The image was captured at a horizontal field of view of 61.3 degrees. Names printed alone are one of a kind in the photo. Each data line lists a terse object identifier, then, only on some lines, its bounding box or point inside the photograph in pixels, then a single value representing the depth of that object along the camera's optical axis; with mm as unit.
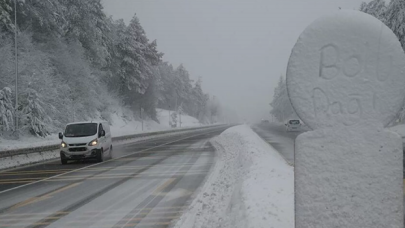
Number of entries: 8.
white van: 16078
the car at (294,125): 43116
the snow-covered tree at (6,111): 24500
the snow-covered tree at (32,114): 27859
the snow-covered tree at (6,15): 29778
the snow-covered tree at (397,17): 26283
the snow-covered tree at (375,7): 31078
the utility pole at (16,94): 23906
